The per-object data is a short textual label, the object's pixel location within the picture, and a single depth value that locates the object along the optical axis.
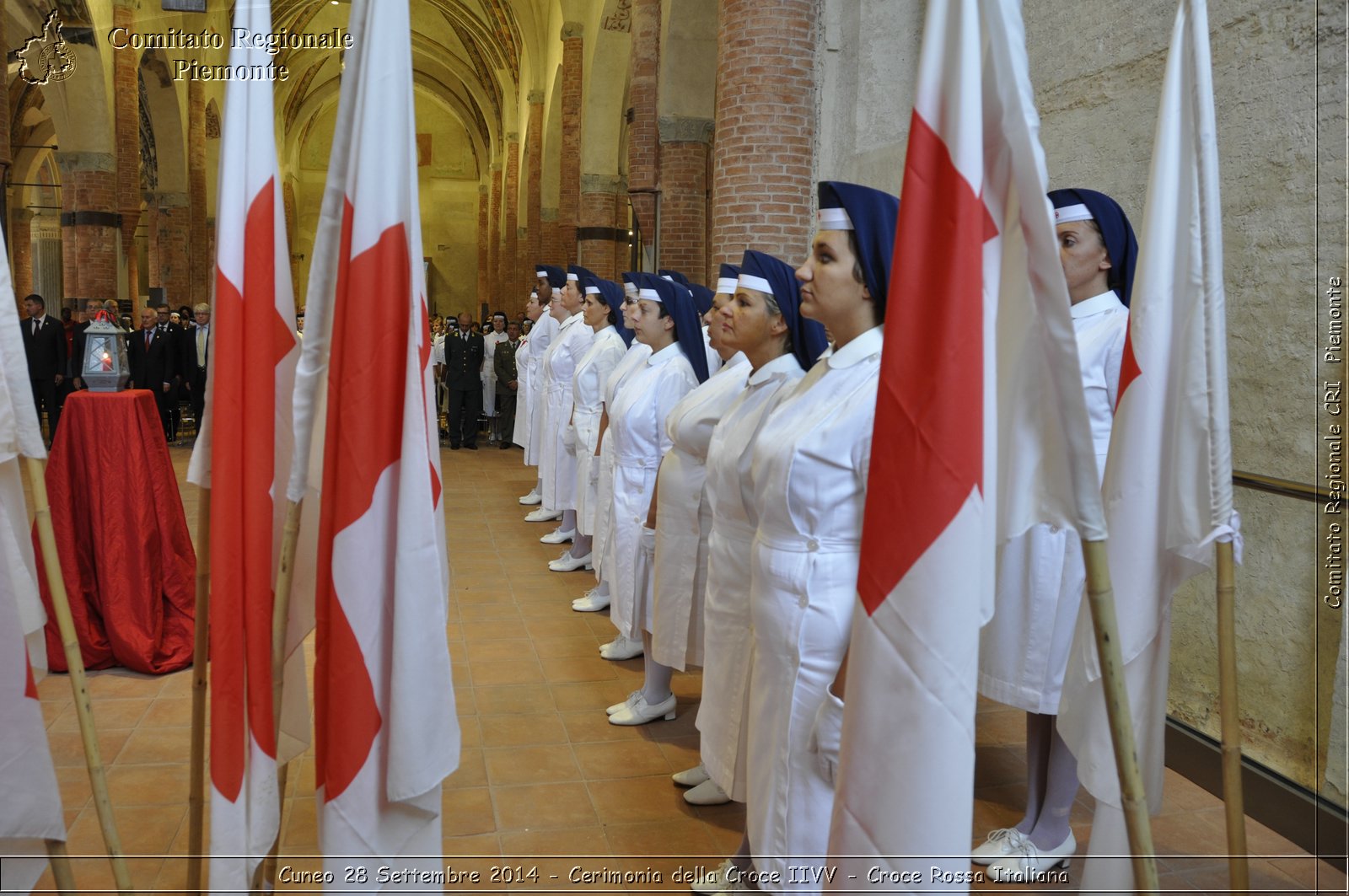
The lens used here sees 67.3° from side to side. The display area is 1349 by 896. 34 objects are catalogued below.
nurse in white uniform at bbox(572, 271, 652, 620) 5.80
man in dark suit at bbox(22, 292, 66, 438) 12.41
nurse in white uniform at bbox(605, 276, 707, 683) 5.08
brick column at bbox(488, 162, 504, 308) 30.41
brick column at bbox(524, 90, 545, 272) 20.88
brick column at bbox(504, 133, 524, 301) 25.56
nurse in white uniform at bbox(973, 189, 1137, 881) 3.34
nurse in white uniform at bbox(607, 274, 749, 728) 4.06
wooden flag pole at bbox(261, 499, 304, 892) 2.25
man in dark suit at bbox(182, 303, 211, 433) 13.88
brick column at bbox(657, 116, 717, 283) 11.70
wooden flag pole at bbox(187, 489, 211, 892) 2.44
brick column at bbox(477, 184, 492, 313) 33.69
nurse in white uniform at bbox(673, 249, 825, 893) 3.11
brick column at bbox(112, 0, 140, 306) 16.64
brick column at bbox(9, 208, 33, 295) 27.77
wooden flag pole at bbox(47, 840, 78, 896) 2.32
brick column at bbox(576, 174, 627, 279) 15.45
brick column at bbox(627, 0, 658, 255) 12.30
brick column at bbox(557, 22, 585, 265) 16.55
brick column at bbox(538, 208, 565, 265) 19.95
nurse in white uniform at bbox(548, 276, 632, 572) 6.78
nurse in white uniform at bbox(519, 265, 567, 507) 9.61
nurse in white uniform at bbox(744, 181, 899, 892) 2.53
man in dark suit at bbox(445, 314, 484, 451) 13.45
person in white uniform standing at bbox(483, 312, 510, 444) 14.41
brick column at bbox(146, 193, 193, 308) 20.97
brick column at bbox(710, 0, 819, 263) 7.24
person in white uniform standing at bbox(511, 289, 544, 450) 10.22
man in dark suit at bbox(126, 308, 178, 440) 13.22
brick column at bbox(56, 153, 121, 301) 16.34
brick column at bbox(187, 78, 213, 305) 21.20
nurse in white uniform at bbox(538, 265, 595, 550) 7.90
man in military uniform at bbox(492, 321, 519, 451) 13.68
